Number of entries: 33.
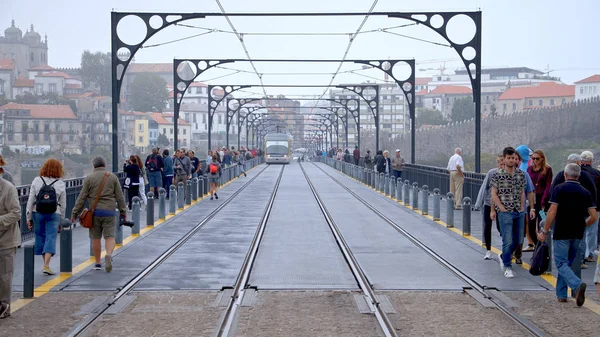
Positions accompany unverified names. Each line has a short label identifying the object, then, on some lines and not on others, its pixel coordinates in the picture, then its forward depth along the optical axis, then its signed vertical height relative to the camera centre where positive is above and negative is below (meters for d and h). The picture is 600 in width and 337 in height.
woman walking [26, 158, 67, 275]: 12.08 -0.88
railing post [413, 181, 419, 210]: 25.78 -1.68
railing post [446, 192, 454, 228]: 19.45 -1.66
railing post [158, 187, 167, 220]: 21.67 -1.60
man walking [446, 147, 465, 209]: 24.27 -1.02
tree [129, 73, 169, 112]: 162.88 +8.14
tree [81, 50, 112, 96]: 165.50 +12.46
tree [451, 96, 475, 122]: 167.38 +5.33
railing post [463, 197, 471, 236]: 17.72 -1.64
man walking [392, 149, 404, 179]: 34.91 -0.95
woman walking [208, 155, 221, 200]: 29.91 -1.19
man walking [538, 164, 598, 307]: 10.09 -0.87
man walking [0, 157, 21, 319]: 9.09 -1.01
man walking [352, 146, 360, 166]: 58.26 -1.15
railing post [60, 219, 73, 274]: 12.19 -1.46
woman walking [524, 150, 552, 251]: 13.34 -0.57
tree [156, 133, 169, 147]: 137.04 -0.26
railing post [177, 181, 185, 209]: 25.56 -1.65
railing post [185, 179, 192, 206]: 27.55 -1.65
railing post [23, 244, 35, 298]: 10.33 -1.53
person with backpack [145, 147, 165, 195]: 26.62 -0.87
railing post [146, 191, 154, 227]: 19.38 -1.57
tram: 90.06 -0.98
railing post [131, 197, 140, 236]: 17.47 -1.51
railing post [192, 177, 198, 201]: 29.61 -1.69
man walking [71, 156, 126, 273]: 12.30 -0.83
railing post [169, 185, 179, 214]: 23.81 -1.59
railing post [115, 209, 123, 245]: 15.88 -1.71
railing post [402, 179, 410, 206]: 28.12 -1.76
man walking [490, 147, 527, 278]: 12.16 -0.83
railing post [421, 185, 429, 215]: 23.75 -1.72
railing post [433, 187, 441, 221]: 21.78 -1.75
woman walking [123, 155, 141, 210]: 23.31 -0.89
